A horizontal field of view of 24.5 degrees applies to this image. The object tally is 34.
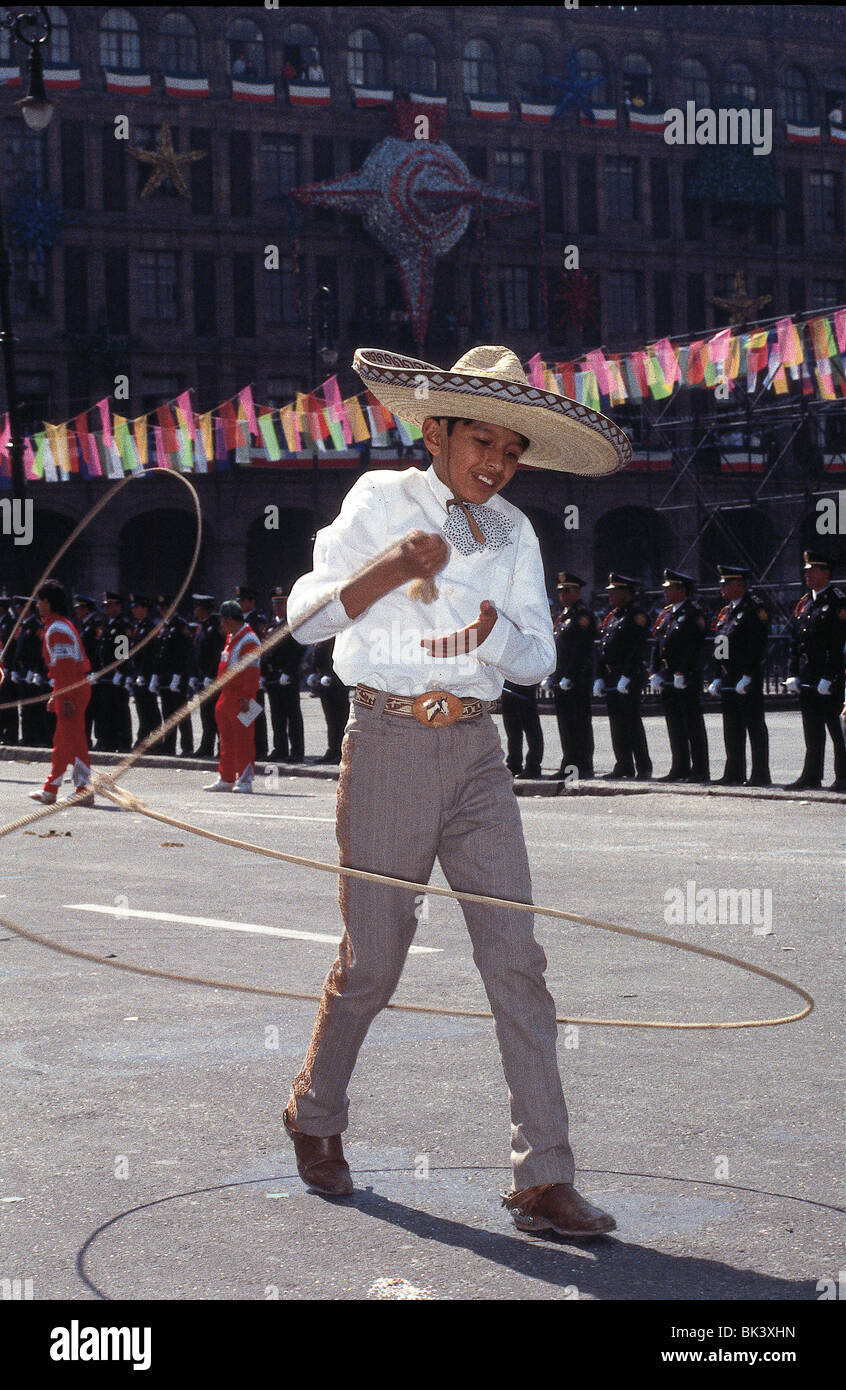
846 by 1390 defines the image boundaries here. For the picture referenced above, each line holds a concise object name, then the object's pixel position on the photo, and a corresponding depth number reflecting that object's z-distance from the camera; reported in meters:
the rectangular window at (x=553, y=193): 59.38
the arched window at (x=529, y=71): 59.47
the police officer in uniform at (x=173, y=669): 24.45
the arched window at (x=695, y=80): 62.00
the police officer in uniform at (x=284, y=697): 23.06
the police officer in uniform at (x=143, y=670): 25.08
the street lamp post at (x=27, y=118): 23.16
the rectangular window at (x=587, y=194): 59.78
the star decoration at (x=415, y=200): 55.59
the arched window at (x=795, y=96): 63.53
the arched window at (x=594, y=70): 60.31
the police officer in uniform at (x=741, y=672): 18.23
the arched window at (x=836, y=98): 64.06
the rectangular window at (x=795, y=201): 63.66
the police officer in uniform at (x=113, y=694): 25.42
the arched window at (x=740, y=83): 62.25
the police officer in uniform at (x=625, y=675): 19.41
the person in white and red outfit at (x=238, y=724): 18.83
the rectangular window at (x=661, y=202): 61.28
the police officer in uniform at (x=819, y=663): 17.67
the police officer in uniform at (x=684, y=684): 18.70
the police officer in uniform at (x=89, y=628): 26.45
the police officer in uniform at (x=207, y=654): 23.41
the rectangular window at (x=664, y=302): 60.84
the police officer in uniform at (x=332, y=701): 22.95
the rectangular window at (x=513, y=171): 58.81
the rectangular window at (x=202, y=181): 55.31
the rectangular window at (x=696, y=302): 61.53
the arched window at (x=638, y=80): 60.84
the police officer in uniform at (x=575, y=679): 19.97
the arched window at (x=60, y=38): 53.75
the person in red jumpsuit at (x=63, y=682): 16.41
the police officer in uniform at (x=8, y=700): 27.92
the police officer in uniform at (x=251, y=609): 22.65
